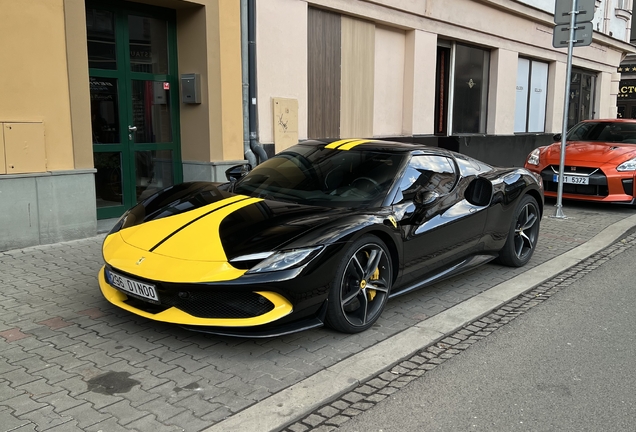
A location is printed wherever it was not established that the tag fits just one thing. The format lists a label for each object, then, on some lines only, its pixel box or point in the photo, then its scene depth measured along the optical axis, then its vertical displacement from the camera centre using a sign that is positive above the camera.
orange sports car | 9.62 -0.63
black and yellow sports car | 3.59 -0.78
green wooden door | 7.75 +0.37
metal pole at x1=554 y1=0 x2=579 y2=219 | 9.07 +0.27
